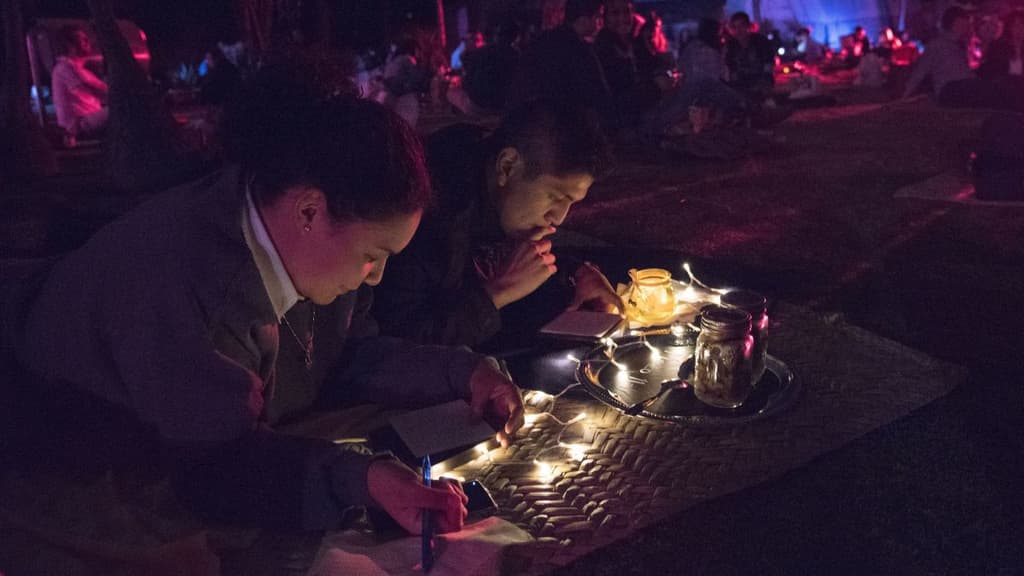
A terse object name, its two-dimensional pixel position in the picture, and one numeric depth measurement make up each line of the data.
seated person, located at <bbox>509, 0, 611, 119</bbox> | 6.05
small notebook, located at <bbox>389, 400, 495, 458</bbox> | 1.89
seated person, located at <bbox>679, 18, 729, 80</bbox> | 8.49
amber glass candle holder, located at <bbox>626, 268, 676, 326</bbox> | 2.67
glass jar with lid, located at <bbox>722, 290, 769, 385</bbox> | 2.09
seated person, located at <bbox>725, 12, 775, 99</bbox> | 9.87
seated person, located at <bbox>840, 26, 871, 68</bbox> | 16.23
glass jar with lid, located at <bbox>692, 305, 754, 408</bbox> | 1.96
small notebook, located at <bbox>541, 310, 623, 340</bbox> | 2.49
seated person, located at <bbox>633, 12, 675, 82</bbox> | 8.40
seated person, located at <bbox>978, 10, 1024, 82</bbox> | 8.95
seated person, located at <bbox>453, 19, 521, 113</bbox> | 7.81
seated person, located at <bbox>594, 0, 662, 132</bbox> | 7.62
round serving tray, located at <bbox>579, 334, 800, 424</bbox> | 2.04
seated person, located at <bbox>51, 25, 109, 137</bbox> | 10.44
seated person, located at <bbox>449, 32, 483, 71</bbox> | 17.33
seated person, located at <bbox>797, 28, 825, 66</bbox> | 17.61
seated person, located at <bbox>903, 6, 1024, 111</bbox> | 8.98
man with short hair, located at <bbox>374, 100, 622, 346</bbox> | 2.52
